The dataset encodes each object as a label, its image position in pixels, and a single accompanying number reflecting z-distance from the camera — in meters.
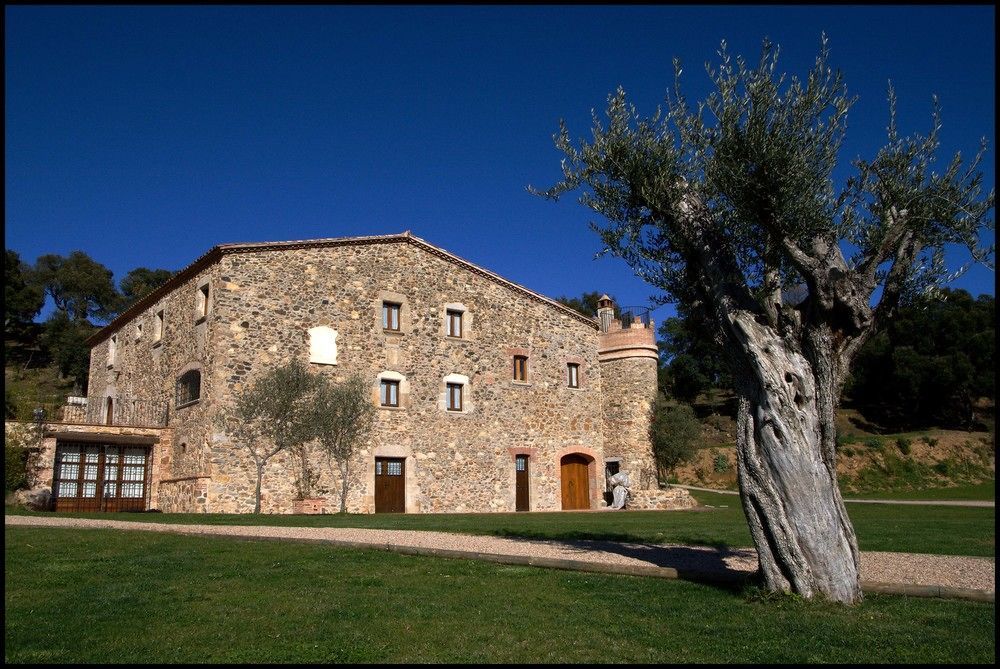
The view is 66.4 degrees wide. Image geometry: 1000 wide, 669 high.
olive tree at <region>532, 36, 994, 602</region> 7.60
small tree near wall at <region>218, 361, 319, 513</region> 21.62
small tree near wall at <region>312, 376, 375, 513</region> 22.52
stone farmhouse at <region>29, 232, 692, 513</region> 22.36
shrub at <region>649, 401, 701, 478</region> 28.83
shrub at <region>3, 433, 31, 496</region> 20.44
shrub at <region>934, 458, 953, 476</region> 34.69
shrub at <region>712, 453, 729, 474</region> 35.72
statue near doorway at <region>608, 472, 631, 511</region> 27.70
